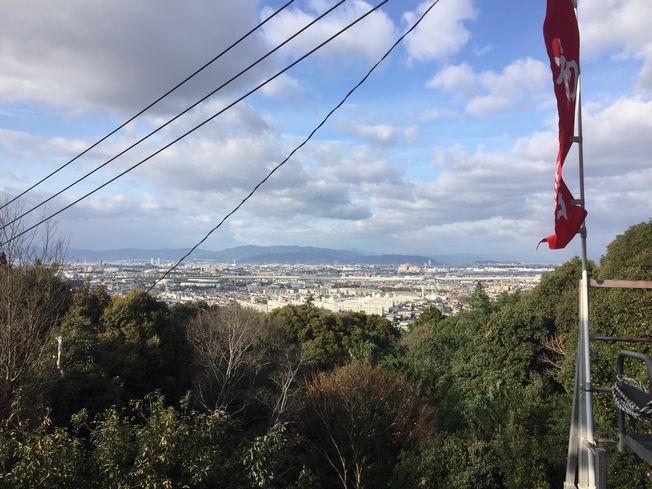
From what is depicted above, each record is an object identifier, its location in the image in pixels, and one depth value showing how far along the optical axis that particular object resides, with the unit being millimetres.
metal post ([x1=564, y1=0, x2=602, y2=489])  2623
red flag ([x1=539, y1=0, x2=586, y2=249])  2730
